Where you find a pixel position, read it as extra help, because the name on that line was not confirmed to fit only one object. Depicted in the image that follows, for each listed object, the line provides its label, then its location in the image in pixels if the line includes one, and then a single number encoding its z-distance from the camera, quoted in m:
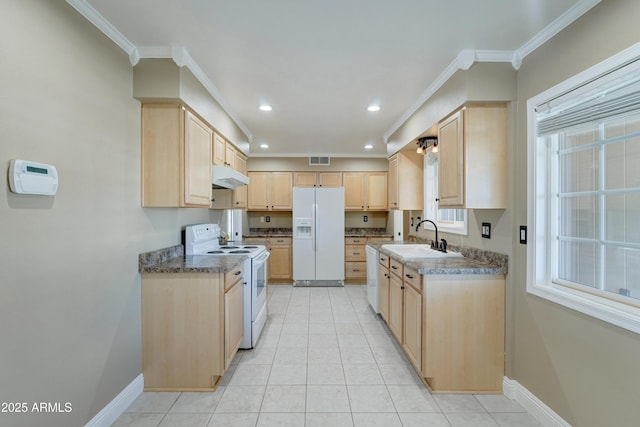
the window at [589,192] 1.38
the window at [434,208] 3.00
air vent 5.60
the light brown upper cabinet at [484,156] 2.14
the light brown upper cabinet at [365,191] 5.64
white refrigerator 5.16
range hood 2.73
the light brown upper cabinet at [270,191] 5.59
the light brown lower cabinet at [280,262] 5.35
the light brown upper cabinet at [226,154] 2.85
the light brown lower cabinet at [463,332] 2.11
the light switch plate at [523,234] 1.97
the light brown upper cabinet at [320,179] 5.64
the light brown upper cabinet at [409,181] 3.68
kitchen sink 2.65
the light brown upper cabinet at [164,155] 2.16
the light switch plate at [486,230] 2.34
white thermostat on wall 1.23
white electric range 2.76
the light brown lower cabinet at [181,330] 2.12
